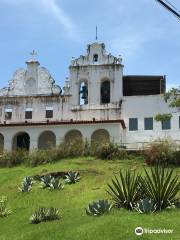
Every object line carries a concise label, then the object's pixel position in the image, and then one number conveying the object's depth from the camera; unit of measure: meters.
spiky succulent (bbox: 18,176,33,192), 19.96
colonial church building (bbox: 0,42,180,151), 32.84
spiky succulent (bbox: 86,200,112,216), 13.82
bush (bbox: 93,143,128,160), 26.72
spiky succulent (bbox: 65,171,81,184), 21.02
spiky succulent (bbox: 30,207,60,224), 14.51
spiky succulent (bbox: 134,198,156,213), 13.33
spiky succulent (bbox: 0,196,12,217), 16.70
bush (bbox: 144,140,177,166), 24.55
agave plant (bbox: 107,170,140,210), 14.33
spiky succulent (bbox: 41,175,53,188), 20.14
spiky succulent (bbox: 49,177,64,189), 19.81
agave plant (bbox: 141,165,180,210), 13.90
